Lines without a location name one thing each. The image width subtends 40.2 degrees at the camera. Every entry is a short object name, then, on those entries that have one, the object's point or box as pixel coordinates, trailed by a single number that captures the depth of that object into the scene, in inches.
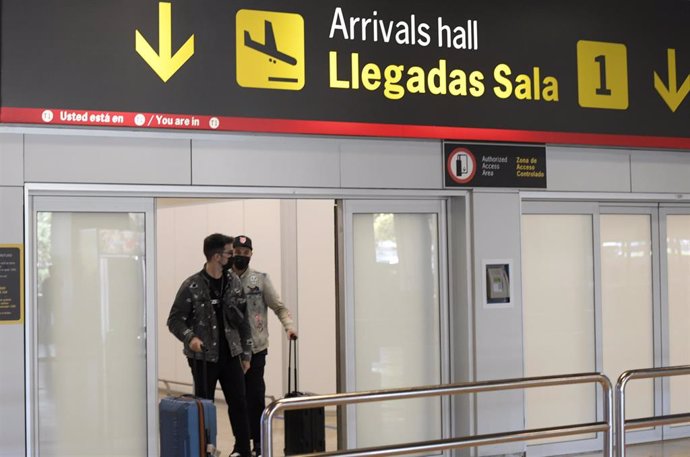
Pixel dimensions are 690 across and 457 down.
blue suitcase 227.9
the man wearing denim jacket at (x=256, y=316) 290.5
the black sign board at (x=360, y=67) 229.3
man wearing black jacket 262.8
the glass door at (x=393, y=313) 268.1
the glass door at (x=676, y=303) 316.8
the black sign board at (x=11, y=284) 222.5
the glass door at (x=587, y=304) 294.7
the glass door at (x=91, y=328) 231.6
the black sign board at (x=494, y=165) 271.9
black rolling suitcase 263.3
